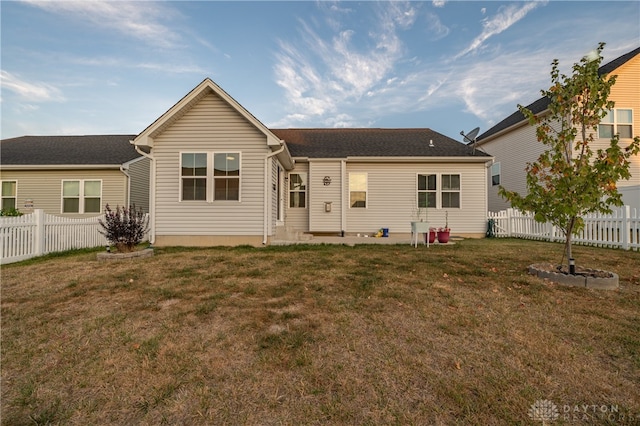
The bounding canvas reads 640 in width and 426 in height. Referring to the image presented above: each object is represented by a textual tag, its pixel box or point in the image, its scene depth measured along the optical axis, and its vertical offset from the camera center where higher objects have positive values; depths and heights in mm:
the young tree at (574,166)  4797 +957
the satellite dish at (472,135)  13252 +4059
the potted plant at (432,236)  10799 -738
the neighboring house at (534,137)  14281 +4983
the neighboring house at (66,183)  14055 +1656
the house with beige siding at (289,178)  9539 +1604
